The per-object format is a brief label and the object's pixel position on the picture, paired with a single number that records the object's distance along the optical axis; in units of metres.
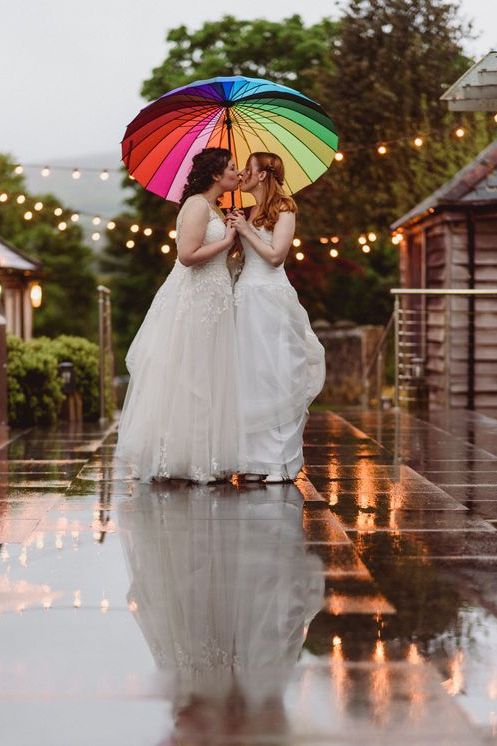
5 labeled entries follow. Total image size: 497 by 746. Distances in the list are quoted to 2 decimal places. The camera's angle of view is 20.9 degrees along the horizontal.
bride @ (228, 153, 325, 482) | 8.39
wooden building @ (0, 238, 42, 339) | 27.34
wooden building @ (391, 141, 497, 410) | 20.08
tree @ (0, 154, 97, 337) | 56.44
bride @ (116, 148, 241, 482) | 8.30
